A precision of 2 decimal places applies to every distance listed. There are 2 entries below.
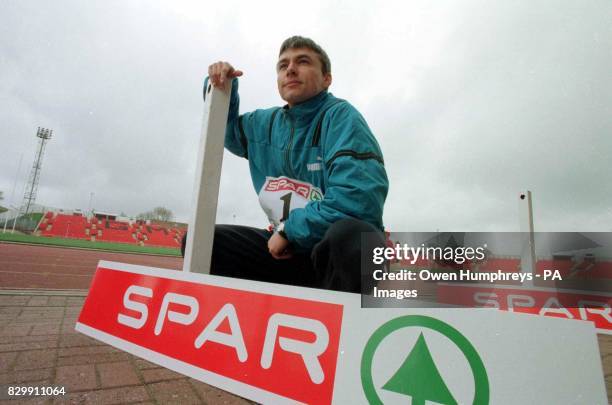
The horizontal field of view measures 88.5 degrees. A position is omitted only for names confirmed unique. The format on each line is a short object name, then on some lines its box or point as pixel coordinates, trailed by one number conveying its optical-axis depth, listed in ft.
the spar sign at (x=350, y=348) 2.09
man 3.47
